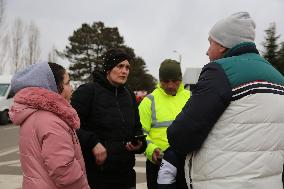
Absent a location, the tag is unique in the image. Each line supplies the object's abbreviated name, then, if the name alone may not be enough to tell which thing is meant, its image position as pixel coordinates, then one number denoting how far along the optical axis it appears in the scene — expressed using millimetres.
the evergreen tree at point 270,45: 42750
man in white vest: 2127
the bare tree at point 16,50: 42438
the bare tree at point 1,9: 36406
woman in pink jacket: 2490
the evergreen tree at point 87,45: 59938
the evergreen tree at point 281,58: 39906
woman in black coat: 3387
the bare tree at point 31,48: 46156
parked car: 20609
